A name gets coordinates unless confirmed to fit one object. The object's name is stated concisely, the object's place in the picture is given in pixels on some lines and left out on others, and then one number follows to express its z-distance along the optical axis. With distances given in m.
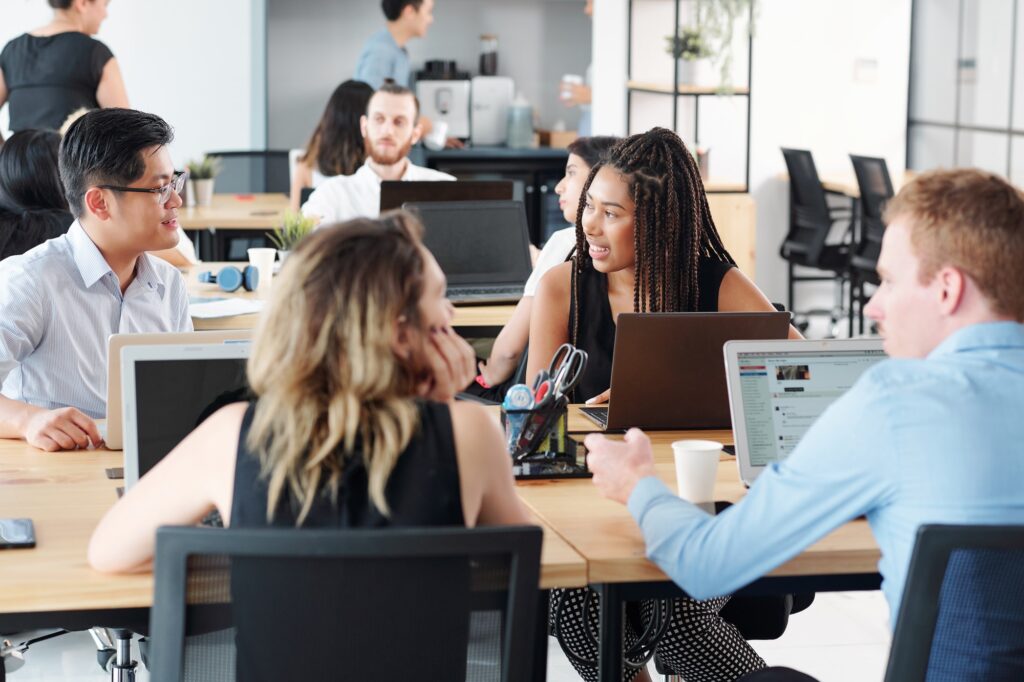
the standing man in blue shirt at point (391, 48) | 6.74
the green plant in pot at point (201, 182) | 5.79
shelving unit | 6.71
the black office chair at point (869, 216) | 6.32
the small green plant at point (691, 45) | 6.73
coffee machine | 8.49
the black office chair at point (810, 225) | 6.79
